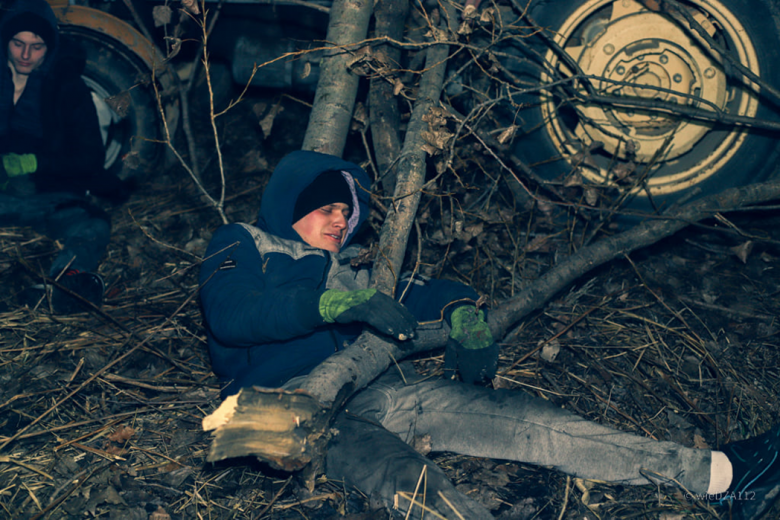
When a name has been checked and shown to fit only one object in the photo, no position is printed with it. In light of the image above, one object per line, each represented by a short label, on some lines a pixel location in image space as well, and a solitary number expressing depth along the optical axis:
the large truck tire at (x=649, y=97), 3.88
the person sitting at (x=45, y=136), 4.66
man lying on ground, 2.52
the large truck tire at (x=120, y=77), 4.95
